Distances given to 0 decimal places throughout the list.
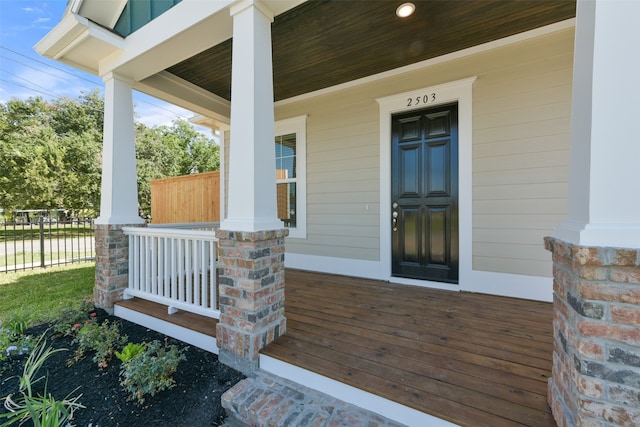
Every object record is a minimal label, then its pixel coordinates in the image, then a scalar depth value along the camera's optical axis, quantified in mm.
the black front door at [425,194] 3135
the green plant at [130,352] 1940
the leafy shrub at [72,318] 2559
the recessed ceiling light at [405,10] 2307
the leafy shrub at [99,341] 2133
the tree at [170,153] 15172
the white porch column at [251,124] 1908
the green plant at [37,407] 1328
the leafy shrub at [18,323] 2535
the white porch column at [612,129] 985
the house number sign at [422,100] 3188
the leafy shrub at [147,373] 1741
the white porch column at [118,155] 2934
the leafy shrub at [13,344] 2219
